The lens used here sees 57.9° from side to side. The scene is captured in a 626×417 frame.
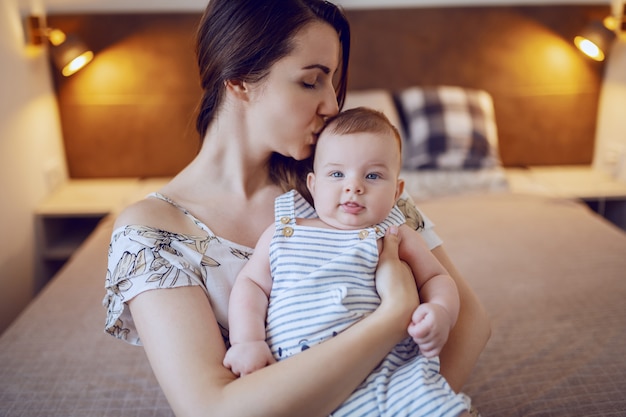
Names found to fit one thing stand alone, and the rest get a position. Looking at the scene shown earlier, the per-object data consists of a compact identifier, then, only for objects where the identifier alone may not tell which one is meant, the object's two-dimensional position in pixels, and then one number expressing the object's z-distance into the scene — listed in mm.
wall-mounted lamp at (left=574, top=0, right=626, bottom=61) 2736
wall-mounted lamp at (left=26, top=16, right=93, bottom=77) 2557
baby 910
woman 869
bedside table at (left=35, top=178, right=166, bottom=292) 2572
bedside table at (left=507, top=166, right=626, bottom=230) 2725
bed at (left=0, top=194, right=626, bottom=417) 1352
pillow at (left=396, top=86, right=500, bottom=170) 2705
